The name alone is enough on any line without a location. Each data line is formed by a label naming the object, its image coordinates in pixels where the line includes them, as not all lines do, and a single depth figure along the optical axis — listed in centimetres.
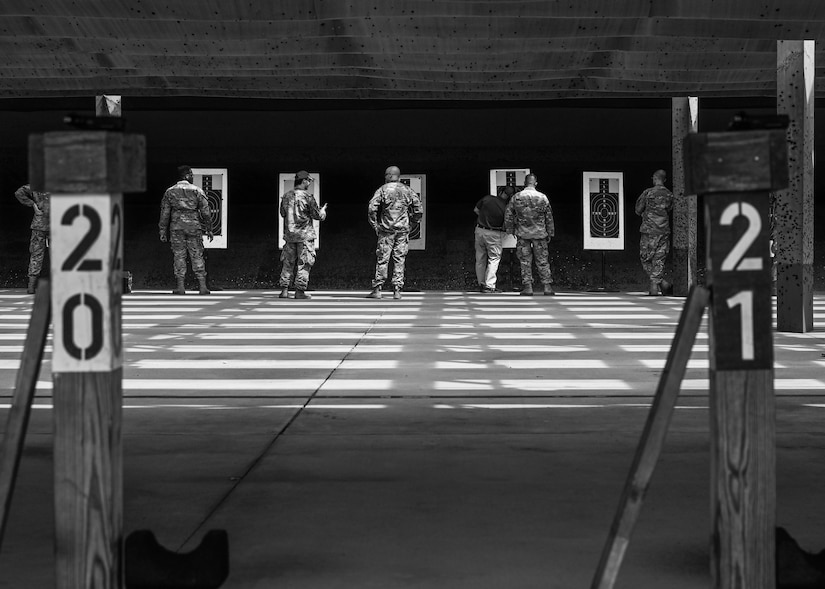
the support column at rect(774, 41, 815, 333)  1359
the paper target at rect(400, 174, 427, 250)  2403
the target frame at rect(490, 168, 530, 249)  2377
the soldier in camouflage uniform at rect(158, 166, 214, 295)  2131
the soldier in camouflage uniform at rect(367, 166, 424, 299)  2045
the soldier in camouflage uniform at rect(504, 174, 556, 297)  2188
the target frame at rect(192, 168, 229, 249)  2394
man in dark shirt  2262
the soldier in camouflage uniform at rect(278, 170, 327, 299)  2025
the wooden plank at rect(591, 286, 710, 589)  335
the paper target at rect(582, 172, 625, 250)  2377
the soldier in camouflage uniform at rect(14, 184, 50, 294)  2094
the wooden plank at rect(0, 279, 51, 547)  343
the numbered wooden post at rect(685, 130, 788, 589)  332
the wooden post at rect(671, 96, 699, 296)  2084
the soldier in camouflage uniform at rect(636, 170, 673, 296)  2205
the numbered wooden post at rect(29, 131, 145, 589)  332
